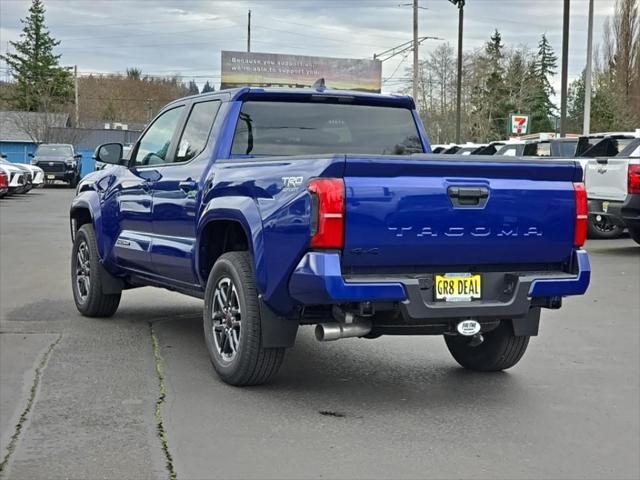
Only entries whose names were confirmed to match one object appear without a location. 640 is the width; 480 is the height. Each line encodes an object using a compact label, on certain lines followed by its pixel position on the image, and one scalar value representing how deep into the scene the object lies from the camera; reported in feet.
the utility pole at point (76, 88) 273.33
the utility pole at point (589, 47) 98.12
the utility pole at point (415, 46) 159.12
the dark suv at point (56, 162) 131.85
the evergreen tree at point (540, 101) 266.77
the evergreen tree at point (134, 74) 389.25
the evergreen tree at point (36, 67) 291.79
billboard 220.43
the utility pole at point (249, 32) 249.14
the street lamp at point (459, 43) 144.41
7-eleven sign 129.59
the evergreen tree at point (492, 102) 252.77
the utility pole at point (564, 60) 99.71
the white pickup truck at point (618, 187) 44.11
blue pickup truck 16.78
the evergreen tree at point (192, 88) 357.94
